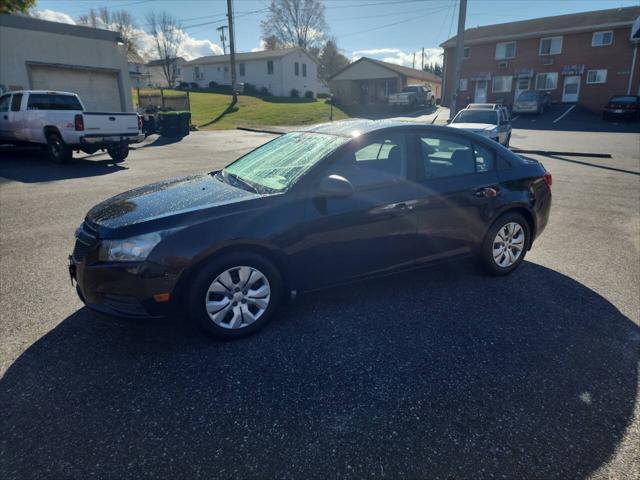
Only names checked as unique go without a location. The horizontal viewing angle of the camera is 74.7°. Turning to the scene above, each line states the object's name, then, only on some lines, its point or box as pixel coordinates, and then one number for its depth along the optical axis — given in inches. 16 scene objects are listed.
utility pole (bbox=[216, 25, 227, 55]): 2012.8
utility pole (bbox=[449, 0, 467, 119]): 656.4
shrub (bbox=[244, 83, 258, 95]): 2046.0
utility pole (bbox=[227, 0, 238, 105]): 1275.8
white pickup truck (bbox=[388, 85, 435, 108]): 1378.0
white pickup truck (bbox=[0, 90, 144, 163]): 445.7
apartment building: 1296.8
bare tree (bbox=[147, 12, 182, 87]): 2632.9
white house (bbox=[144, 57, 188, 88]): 2605.8
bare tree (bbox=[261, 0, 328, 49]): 2571.4
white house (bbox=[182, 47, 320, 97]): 1966.0
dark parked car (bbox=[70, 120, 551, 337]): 115.6
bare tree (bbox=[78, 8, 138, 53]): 2632.9
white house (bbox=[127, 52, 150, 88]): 1841.8
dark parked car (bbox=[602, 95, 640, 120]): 1073.5
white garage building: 671.8
